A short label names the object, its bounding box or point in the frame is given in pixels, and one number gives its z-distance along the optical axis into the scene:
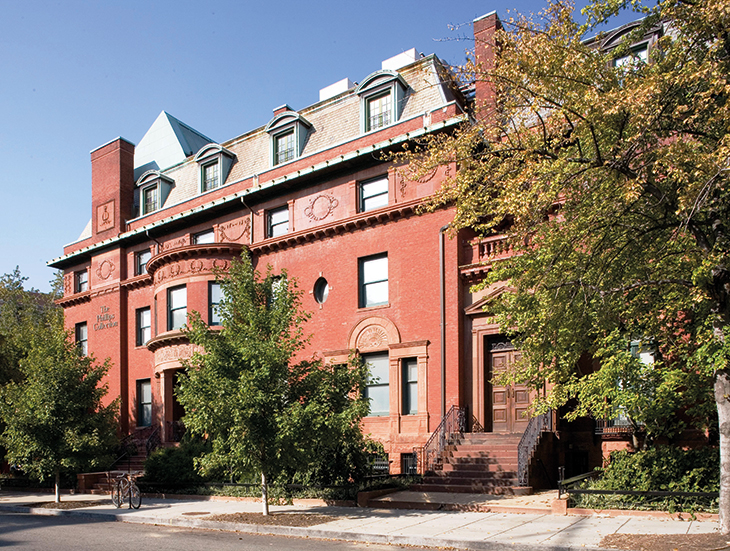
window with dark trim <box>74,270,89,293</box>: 34.91
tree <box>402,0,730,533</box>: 11.00
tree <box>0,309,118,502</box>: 21.11
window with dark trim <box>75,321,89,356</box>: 33.92
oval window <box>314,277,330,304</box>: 24.72
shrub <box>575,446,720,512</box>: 13.38
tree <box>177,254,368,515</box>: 14.73
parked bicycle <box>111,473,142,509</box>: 18.83
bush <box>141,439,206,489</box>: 21.77
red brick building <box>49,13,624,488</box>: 20.98
